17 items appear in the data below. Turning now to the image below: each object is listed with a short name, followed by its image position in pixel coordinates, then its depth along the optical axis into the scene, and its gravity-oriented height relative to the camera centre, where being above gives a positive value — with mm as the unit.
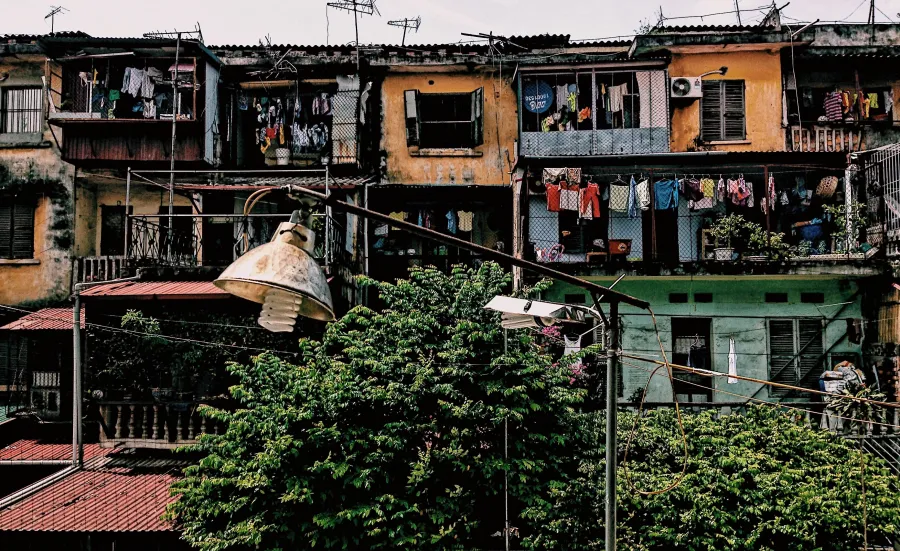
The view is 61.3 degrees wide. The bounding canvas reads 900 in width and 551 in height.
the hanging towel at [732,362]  18062 -1388
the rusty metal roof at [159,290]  15609 +406
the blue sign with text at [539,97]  20078 +5506
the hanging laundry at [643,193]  18625 +2733
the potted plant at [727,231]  18297 +1769
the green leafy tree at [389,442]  11531 -2160
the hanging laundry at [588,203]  18625 +2502
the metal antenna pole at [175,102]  19312 +5370
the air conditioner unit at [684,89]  19750 +5599
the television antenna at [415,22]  21625 +8036
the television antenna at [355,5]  21292 +8502
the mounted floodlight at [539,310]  6055 -38
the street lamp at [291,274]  4227 +192
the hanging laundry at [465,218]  20906 +2422
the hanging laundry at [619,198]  18750 +2637
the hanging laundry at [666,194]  18625 +2710
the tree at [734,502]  11273 -3021
